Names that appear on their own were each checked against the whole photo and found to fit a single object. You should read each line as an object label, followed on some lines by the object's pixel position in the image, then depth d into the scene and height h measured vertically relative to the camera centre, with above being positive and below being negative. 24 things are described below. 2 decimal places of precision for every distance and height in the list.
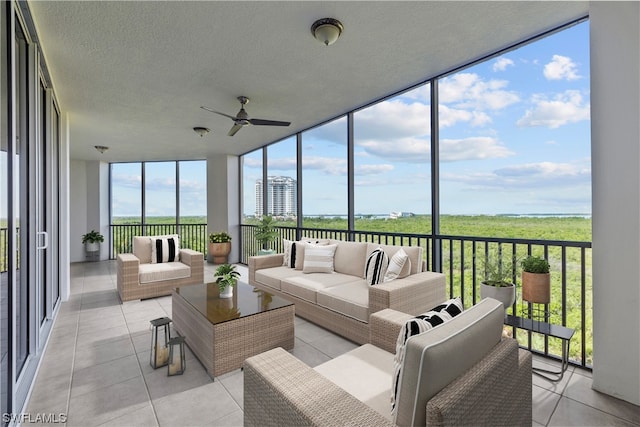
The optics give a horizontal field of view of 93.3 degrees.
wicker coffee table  2.19 -0.88
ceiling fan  3.57 +1.11
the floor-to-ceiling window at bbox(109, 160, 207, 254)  7.93 +0.36
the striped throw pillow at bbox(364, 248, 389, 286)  2.90 -0.51
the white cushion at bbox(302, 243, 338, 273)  3.64 -0.55
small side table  2.01 -0.80
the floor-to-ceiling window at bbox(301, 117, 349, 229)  5.10 +0.70
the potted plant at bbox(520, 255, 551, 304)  2.17 -0.49
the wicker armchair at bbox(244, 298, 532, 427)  0.90 -0.63
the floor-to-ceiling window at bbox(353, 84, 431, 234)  4.11 +0.81
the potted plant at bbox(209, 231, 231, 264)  6.75 -0.71
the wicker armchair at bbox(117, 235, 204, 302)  3.94 -0.80
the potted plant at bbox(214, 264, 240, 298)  2.69 -0.58
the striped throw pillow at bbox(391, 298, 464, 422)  1.03 -0.41
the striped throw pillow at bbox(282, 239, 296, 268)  4.01 -0.54
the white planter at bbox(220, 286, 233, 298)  2.77 -0.72
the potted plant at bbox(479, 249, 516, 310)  2.20 -0.53
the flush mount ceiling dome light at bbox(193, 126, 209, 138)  5.03 +1.42
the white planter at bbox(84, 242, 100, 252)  7.24 -0.75
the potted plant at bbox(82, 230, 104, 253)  7.25 -0.63
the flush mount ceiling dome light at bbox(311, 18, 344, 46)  2.31 +1.44
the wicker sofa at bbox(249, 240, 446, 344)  2.57 -0.74
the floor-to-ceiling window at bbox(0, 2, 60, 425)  1.61 +0.05
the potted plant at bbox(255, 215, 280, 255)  5.65 -0.35
